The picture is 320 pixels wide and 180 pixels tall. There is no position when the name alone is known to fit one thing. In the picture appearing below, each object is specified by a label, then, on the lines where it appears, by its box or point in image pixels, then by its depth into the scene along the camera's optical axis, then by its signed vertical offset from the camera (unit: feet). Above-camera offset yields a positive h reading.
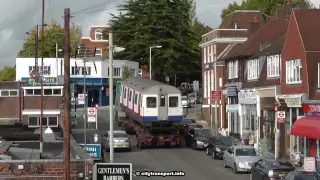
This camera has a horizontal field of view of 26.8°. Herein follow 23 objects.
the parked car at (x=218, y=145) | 139.44 -11.04
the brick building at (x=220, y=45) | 208.27 +15.42
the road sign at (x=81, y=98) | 160.00 -1.01
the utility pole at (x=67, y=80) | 70.49 +1.48
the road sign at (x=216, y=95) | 160.97 -0.52
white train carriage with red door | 153.89 -4.80
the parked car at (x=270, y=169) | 92.94 -10.93
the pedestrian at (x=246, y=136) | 165.58 -10.88
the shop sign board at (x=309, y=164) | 92.43 -9.93
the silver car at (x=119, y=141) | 150.41 -10.65
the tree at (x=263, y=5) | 324.19 +43.22
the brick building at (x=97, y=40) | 349.78 +28.86
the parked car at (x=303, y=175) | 76.28 -9.53
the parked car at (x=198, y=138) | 156.15 -10.59
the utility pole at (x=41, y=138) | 85.10 -6.86
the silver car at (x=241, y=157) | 117.60 -11.51
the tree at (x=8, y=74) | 467.52 +14.70
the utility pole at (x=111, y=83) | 95.07 +1.54
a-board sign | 67.92 -7.83
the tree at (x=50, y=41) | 366.43 +29.99
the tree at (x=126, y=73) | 258.08 +8.05
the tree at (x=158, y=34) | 264.11 +23.81
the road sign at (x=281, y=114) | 128.47 -4.23
